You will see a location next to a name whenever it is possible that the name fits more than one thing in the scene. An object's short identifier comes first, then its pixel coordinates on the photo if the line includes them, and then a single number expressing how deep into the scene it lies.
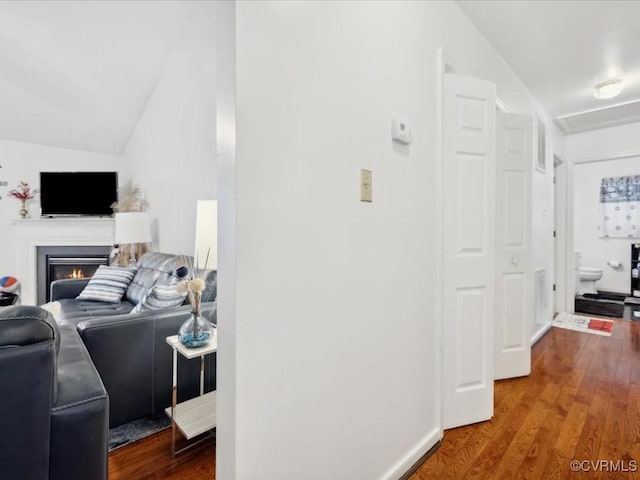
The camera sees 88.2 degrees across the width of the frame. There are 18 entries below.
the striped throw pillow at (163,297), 2.25
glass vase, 1.67
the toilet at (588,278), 5.57
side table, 1.60
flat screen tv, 4.39
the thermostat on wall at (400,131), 1.43
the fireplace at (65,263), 4.45
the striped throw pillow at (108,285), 3.04
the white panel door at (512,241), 2.50
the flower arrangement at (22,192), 4.34
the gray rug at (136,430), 1.74
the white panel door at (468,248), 1.84
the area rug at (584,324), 3.69
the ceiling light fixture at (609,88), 3.04
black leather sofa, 1.74
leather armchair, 0.90
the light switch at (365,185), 1.28
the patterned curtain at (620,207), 5.58
